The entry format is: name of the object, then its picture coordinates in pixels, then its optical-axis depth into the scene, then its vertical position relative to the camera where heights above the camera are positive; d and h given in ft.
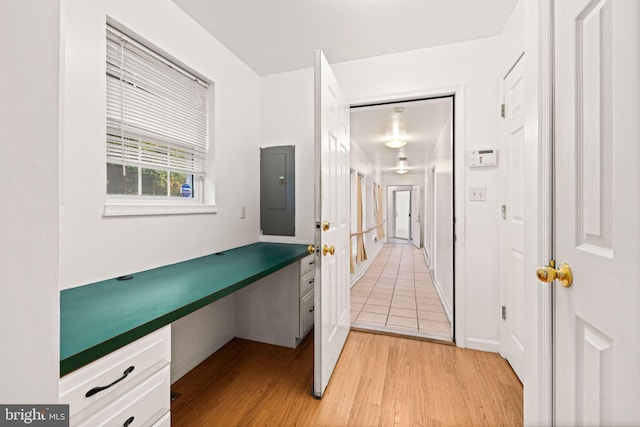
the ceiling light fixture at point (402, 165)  21.28 +4.21
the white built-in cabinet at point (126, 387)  2.34 -1.76
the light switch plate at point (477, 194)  7.02 +0.49
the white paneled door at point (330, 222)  5.08 -0.21
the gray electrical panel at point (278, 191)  8.51 +0.70
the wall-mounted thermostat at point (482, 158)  6.83 +1.43
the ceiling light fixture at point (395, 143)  14.64 +3.87
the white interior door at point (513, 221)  5.81 -0.20
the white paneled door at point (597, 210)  1.90 +0.02
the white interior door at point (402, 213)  37.94 -0.10
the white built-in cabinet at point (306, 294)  7.27 -2.32
